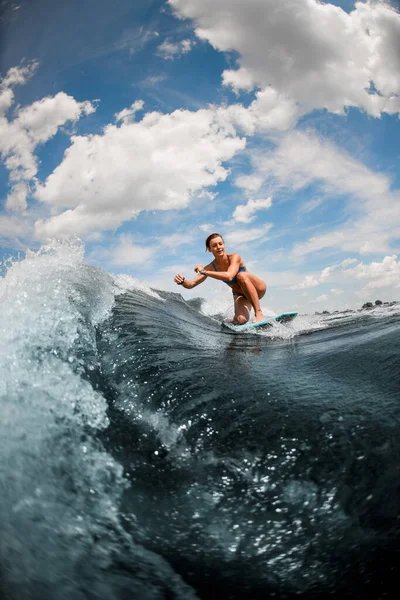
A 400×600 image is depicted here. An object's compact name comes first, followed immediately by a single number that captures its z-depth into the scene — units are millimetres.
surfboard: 8062
